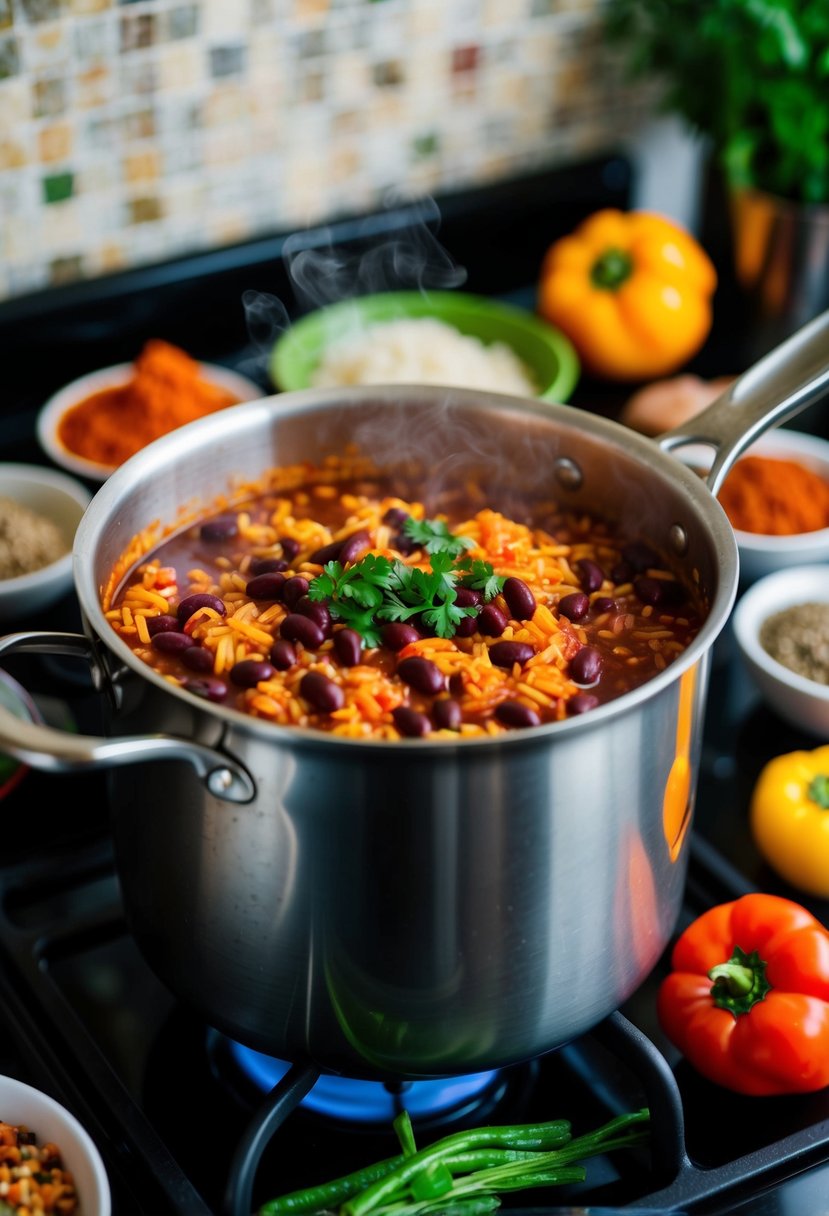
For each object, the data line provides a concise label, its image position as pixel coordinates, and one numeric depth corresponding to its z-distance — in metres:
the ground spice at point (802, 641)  1.70
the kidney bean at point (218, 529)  1.47
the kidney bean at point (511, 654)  1.22
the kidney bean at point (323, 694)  1.15
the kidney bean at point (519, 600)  1.27
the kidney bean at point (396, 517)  1.47
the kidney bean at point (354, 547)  1.36
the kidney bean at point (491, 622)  1.25
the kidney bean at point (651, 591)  1.38
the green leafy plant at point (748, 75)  2.14
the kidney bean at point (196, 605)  1.31
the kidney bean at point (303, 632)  1.23
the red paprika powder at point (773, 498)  1.91
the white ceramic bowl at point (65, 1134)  1.09
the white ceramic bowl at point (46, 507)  1.72
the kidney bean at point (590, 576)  1.38
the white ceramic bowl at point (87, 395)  1.92
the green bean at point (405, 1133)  1.20
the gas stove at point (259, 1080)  1.19
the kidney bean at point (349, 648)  1.21
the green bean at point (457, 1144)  1.14
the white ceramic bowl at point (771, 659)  1.66
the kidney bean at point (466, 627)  1.26
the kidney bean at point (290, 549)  1.44
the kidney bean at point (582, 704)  1.15
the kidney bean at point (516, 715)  1.14
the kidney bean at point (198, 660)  1.23
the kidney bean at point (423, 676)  1.18
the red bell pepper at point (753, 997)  1.26
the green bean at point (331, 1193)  1.16
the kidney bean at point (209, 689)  1.17
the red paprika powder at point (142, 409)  1.95
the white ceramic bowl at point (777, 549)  1.86
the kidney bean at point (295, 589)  1.31
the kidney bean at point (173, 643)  1.26
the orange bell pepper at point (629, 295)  2.26
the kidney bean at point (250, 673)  1.19
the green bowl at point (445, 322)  2.11
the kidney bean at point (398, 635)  1.23
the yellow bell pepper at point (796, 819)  1.49
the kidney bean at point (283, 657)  1.21
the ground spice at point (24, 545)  1.76
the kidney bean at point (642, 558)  1.44
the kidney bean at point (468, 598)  1.28
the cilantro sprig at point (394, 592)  1.25
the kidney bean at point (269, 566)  1.39
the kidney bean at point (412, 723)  1.12
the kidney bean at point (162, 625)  1.30
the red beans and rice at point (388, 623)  1.17
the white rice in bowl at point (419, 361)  2.07
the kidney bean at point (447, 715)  1.14
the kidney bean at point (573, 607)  1.32
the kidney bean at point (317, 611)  1.26
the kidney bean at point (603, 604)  1.36
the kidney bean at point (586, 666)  1.23
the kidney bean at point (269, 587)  1.33
